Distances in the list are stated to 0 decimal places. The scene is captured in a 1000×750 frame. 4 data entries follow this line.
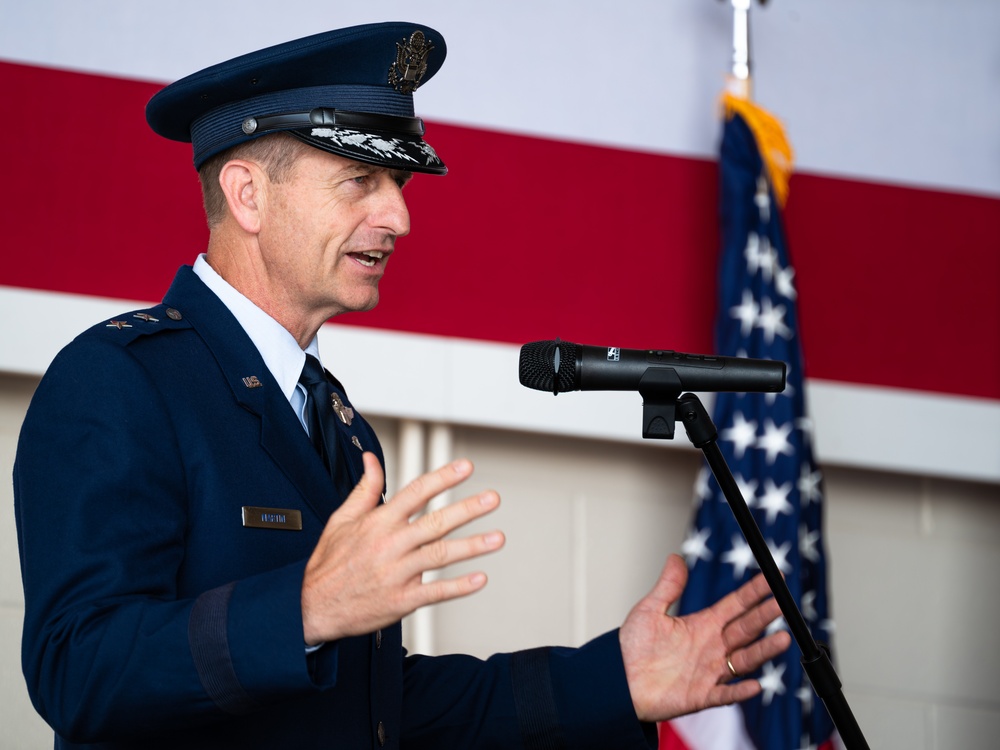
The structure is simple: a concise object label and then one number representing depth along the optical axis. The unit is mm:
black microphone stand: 3814
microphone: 3867
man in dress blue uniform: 3634
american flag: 4995
